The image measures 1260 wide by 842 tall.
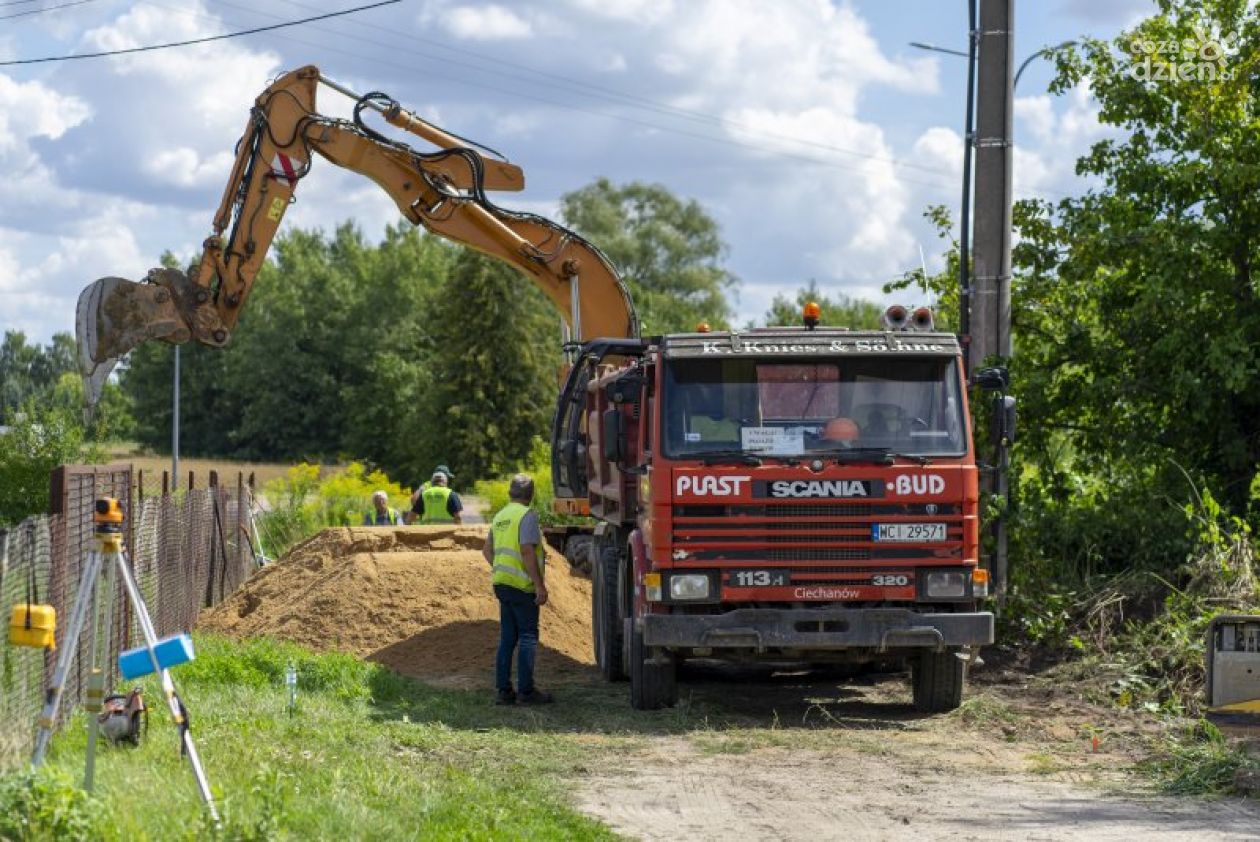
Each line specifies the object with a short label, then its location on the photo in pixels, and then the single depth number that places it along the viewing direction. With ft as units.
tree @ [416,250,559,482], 224.53
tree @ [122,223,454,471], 289.94
